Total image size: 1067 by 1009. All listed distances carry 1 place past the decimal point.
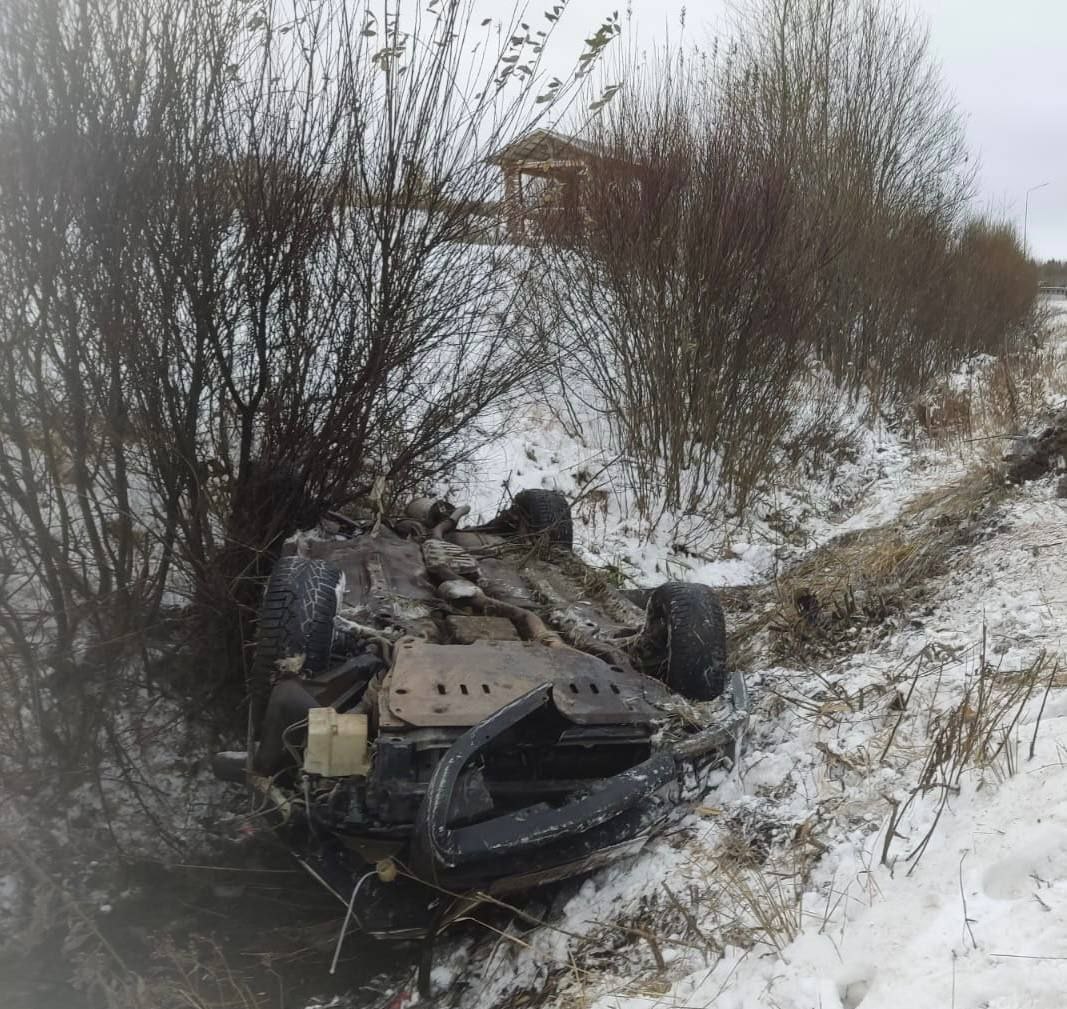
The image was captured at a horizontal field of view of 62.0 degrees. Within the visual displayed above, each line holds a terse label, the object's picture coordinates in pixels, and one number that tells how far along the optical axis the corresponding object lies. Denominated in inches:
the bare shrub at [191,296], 144.2
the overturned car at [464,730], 105.3
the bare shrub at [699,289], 276.5
